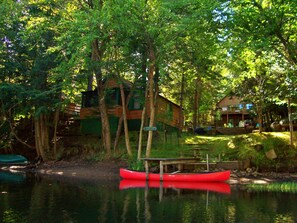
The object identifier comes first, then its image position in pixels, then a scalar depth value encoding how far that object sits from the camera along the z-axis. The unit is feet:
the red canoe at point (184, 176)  58.08
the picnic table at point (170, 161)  62.48
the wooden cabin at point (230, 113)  127.75
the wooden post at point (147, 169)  63.31
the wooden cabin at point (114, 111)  90.97
